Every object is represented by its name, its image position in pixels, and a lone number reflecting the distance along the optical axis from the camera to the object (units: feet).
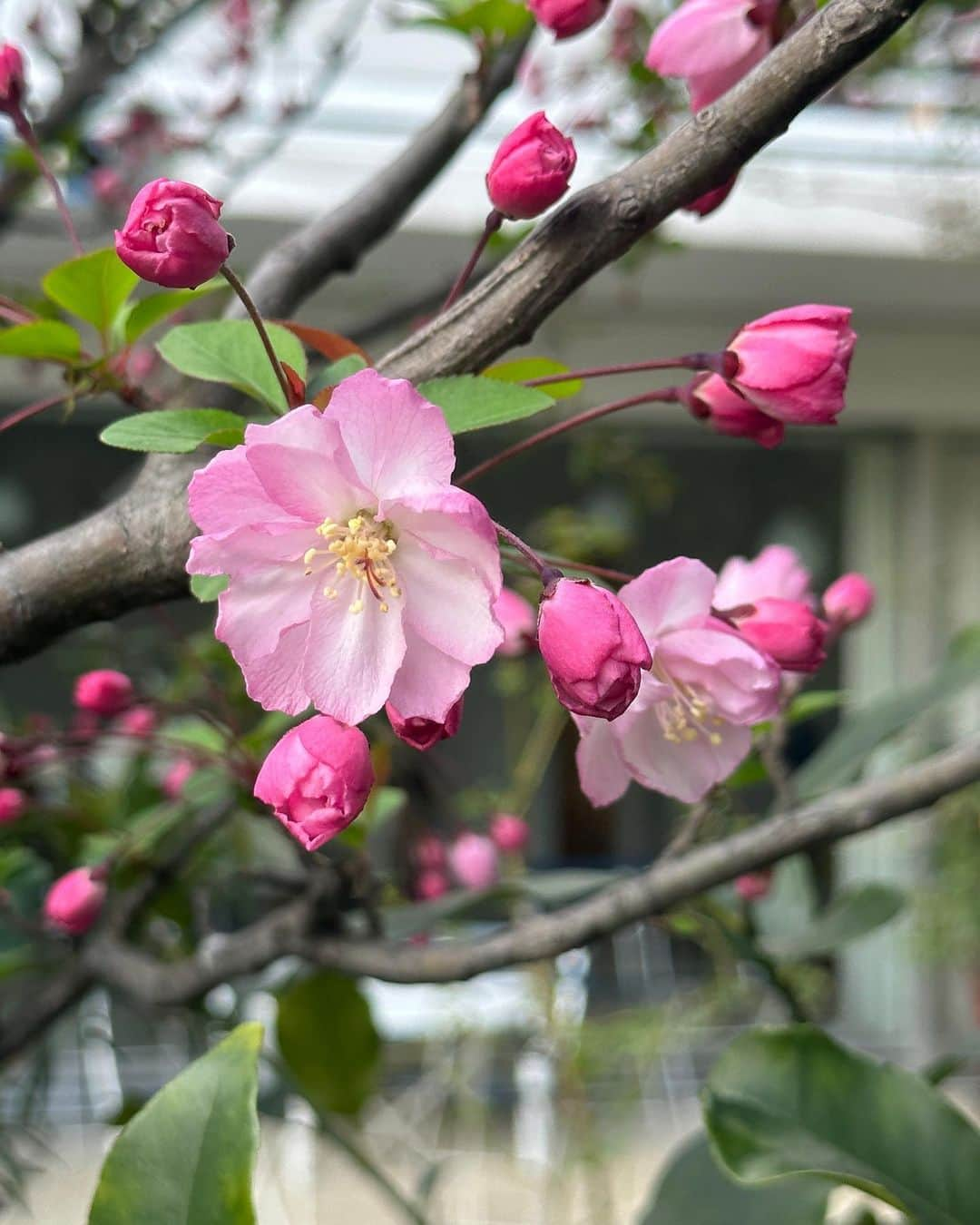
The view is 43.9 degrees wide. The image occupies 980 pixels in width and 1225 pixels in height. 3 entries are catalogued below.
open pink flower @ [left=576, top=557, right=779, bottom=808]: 1.34
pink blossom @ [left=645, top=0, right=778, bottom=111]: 1.50
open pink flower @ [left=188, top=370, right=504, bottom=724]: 1.06
